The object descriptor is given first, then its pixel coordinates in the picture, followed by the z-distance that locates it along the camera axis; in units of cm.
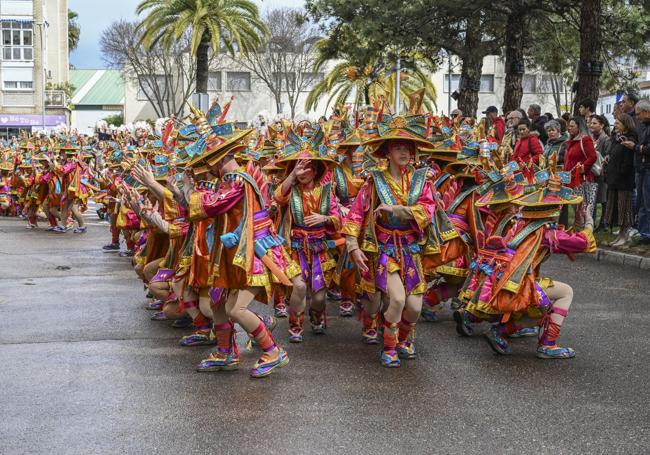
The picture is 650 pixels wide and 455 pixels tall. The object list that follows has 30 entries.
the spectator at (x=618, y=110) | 1304
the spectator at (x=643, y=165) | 1188
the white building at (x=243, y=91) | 5219
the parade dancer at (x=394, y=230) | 668
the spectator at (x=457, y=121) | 950
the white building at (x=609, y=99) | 4566
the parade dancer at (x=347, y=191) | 760
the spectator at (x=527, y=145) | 1314
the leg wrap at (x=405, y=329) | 688
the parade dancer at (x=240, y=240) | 618
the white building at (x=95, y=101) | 7631
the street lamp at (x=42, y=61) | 5808
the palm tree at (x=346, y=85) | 3806
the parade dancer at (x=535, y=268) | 675
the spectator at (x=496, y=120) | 1480
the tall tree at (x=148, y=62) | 4659
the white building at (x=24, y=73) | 5956
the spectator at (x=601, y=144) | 1368
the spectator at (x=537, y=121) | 1608
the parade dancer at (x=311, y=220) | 766
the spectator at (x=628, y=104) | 1317
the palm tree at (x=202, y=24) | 3031
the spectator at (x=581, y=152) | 1274
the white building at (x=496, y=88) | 5084
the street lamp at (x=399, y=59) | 2114
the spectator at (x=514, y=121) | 1420
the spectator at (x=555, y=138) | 1352
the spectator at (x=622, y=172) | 1249
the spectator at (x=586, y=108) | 1434
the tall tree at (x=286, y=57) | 4622
